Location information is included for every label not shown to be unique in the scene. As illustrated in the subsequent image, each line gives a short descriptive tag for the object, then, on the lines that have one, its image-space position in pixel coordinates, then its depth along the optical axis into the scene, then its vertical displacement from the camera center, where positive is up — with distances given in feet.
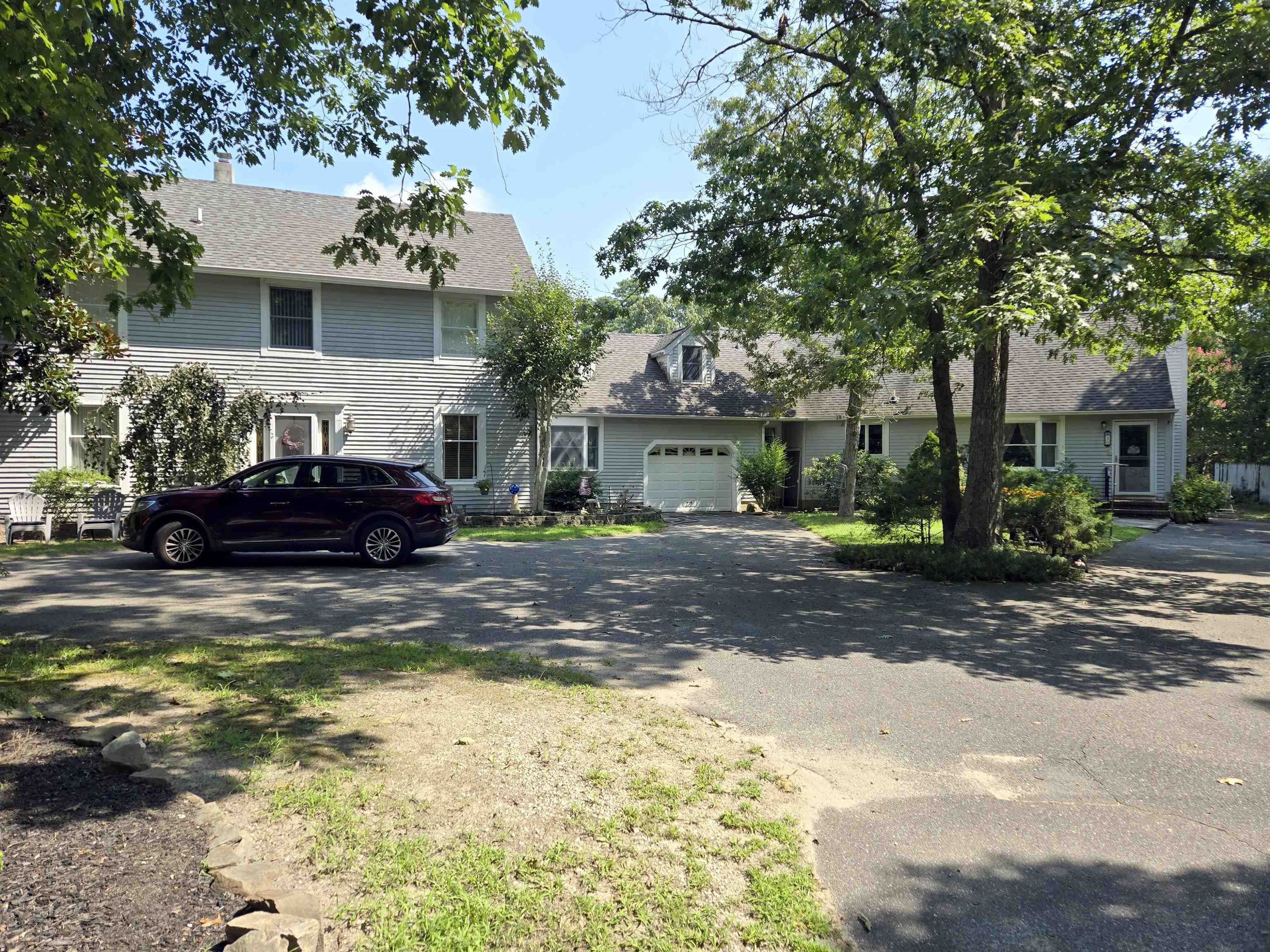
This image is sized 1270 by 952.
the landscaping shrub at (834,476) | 81.71 -1.31
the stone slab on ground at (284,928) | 9.09 -5.43
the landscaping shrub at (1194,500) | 75.92 -3.58
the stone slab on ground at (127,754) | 13.48 -4.98
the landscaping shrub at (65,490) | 51.75 -1.64
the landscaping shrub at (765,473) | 80.89 -0.98
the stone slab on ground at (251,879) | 10.17 -5.45
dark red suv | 39.22 -2.48
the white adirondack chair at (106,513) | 51.60 -3.17
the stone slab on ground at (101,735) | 14.49 -5.02
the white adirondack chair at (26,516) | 49.88 -3.26
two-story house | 59.11 +6.84
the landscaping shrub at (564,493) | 70.08 -2.58
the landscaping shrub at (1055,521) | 44.19 -3.29
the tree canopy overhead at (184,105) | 17.57 +11.07
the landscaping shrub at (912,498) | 43.45 -1.96
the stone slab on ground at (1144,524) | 69.05 -5.58
